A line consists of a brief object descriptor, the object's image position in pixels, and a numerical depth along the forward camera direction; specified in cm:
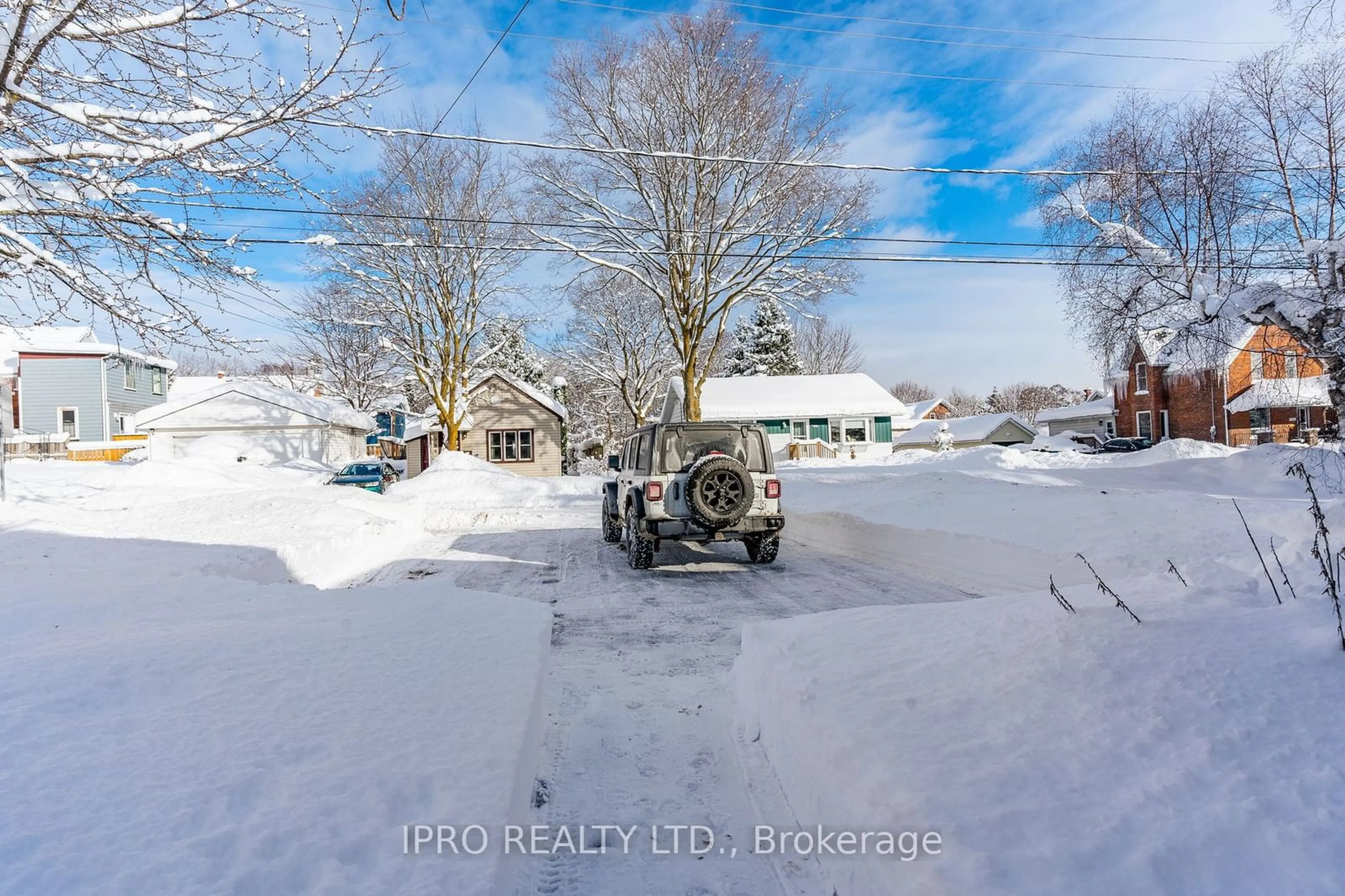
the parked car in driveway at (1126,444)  3588
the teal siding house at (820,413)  3556
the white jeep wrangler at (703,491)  891
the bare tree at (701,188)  1975
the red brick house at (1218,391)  1491
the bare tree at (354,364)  3919
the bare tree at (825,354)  5812
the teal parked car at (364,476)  2286
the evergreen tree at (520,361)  4647
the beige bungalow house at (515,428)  3334
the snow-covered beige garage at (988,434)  5375
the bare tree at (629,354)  3775
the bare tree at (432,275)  2522
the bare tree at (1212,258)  1224
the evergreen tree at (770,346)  5069
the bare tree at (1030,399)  9094
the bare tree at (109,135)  484
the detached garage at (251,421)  2942
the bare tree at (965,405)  10262
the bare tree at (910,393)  10231
